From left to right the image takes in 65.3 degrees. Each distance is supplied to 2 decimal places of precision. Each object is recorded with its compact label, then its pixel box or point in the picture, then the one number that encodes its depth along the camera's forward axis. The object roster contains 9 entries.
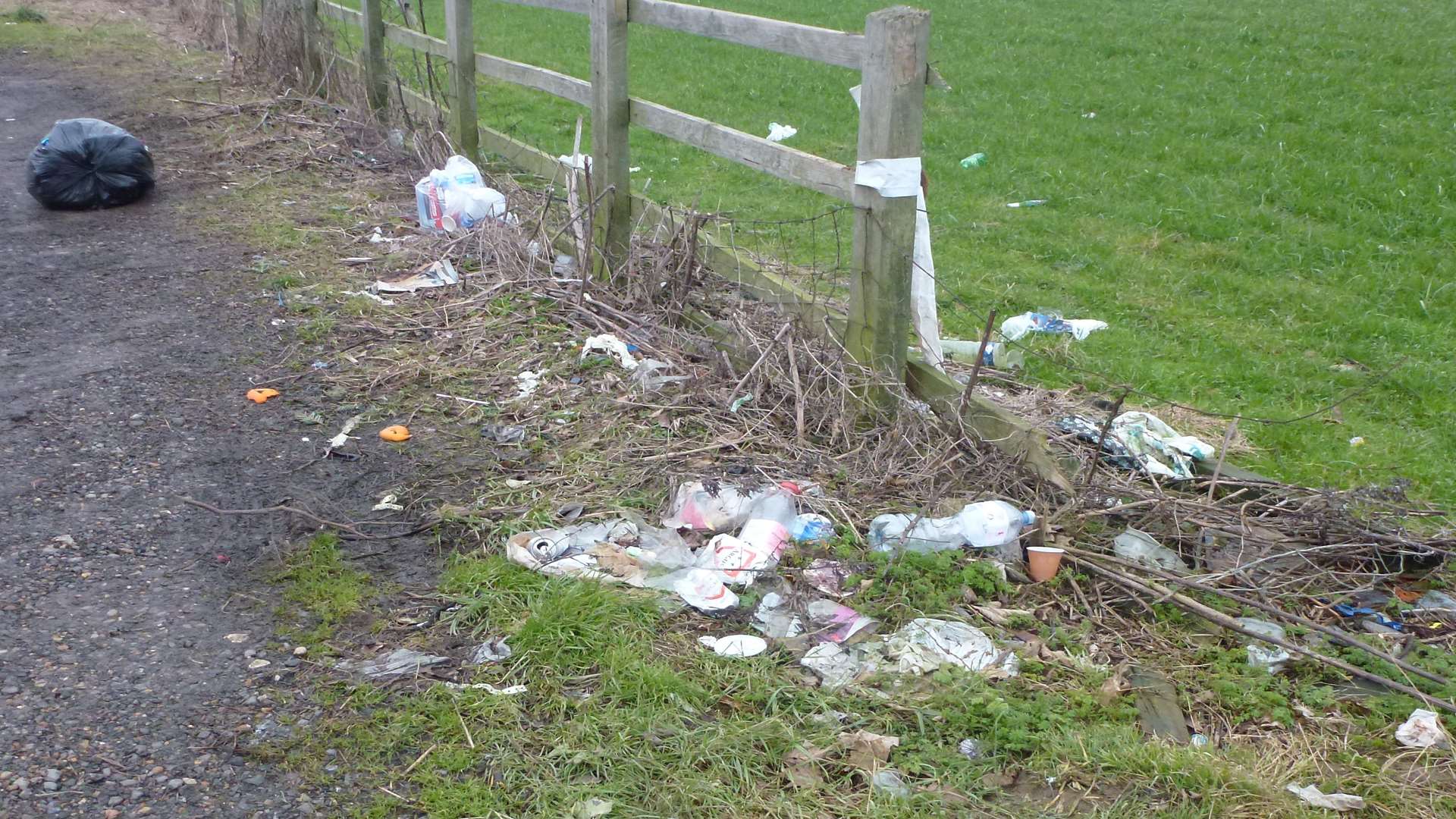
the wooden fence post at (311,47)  9.99
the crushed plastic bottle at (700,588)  3.46
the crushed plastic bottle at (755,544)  3.59
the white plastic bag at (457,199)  6.75
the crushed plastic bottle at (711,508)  3.87
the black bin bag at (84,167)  7.33
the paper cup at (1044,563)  3.62
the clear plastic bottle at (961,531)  3.69
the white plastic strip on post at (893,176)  4.01
